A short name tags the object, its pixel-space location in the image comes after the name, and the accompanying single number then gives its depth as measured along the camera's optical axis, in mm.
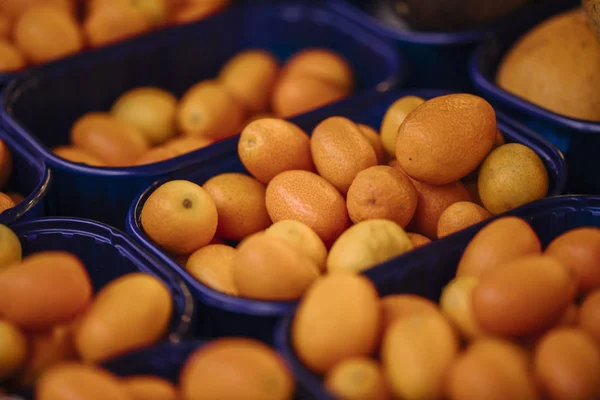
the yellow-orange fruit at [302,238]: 503
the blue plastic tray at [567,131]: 568
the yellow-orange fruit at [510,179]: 529
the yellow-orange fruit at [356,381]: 441
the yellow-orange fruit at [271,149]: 544
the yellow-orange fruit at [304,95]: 642
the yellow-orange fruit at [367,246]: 497
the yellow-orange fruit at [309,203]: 521
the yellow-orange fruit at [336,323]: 449
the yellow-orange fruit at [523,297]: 451
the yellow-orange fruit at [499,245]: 480
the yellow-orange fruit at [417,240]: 517
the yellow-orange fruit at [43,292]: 467
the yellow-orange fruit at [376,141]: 562
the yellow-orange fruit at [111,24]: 663
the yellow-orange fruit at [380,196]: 514
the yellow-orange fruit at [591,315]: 454
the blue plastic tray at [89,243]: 519
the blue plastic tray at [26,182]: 536
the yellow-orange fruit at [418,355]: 441
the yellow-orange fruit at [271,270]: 478
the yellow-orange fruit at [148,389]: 446
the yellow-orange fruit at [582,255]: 476
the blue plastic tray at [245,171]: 482
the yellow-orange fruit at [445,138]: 515
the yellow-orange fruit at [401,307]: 464
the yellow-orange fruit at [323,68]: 669
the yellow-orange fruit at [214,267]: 502
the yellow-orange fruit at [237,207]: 540
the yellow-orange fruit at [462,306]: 466
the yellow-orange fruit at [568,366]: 436
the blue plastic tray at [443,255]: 468
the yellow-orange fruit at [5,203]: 548
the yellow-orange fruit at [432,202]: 533
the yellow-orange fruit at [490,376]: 433
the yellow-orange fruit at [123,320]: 462
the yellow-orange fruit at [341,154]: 536
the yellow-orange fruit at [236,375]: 436
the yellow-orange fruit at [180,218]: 516
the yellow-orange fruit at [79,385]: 433
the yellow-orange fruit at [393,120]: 564
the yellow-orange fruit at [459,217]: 516
